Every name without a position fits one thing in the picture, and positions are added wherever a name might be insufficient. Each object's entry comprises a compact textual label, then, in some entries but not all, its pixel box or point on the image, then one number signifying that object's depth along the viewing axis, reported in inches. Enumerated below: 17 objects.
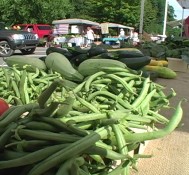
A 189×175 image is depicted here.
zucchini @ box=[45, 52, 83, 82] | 99.5
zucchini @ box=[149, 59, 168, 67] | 159.8
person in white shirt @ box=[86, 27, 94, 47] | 599.6
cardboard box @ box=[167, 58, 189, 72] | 184.6
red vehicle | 752.0
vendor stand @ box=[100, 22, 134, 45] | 738.3
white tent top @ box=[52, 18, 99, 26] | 840.0
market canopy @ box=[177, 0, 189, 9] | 314.0
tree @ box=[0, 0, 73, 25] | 879.1
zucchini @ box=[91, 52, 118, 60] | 111.9
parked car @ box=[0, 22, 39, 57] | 387.6
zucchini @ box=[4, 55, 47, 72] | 104.0
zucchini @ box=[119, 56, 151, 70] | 112.3
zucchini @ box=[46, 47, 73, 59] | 124.8
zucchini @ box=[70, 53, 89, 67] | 117.7
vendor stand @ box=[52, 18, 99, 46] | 590.9
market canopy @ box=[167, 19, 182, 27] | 1132.8
